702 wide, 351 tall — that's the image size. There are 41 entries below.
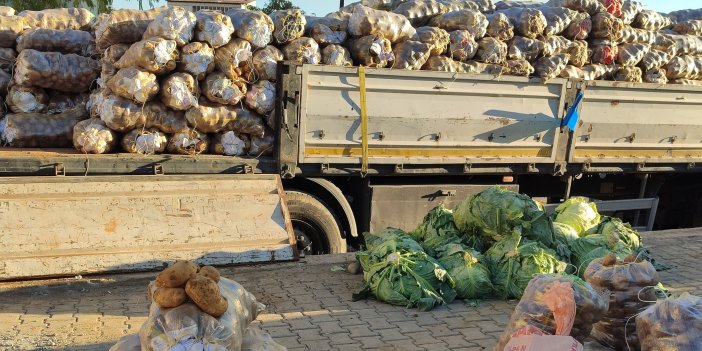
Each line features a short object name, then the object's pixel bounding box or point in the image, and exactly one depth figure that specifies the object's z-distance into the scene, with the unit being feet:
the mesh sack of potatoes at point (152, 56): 20.21
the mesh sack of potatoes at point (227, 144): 21.80
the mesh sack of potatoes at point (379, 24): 23.29
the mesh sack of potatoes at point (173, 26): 20.66
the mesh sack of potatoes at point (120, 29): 21.44
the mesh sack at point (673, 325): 9.98
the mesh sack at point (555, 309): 11.00
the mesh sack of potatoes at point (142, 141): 20.79
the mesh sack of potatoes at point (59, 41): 22.65
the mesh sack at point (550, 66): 25.54
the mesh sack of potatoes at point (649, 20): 29.43
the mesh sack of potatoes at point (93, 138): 20.30
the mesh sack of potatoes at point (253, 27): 21.67
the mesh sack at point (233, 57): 21.34
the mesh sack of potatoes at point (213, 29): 21.09
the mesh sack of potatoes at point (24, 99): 21.84
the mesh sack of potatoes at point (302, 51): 22.20
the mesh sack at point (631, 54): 27.91
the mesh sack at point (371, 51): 22.99
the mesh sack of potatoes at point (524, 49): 25.66
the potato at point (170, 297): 11.05
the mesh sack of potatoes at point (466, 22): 25.11
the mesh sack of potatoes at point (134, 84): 20.20
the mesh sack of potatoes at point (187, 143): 21.20
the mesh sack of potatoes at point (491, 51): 25.13
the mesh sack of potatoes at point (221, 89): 21.20
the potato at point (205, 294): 10.99
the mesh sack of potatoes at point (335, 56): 22.68
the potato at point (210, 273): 11.93
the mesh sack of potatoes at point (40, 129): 21.13
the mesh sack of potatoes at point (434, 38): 24.11
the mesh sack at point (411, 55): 23.35
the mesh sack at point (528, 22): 26.07
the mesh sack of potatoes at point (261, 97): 21.79
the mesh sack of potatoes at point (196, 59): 20.92
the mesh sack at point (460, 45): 24.80
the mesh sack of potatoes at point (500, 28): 25.64
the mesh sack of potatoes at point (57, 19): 24.06
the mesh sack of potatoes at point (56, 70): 21.63
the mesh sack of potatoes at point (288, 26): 22.36
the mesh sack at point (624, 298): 12.73
